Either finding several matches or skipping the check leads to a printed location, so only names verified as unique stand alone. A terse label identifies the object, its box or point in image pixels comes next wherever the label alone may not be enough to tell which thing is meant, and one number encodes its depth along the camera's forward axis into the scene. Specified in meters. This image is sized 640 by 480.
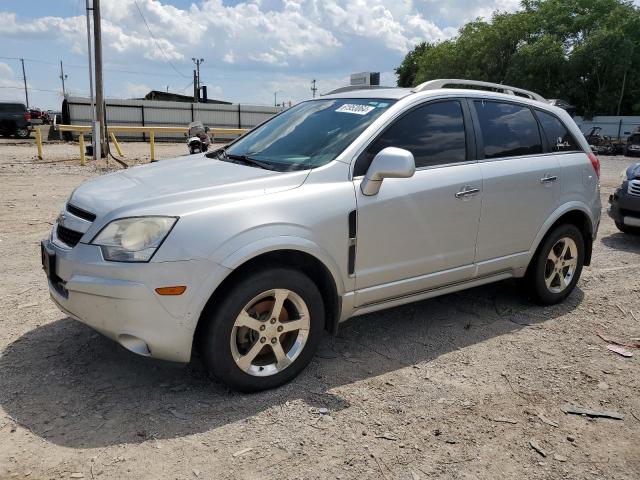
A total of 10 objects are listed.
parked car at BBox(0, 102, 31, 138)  28.88
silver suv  2.88
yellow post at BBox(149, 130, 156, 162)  16.81
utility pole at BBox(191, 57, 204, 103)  58.21
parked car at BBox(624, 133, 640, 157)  26.65
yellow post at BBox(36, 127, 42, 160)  16.48
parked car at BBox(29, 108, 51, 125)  29.90
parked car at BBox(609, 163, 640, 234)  7.27
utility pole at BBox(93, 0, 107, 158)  17.08
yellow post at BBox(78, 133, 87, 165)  15.71
